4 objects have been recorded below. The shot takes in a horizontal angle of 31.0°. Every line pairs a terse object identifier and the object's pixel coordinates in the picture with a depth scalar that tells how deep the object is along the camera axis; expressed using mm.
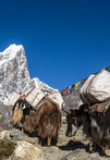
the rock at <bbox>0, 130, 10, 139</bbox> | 8244
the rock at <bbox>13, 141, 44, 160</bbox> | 4564
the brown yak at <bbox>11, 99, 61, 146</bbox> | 7172
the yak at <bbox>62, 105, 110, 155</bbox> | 4734
